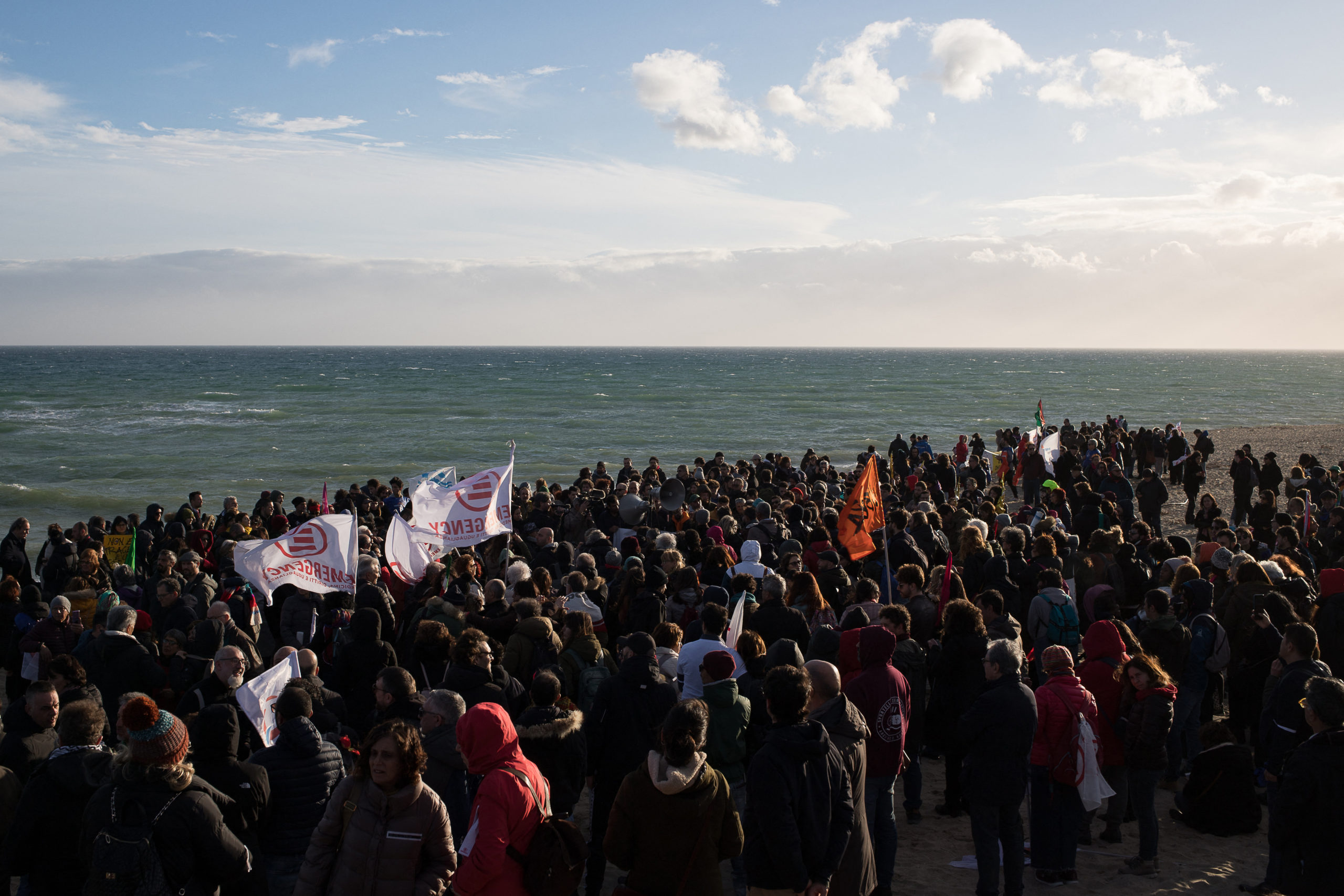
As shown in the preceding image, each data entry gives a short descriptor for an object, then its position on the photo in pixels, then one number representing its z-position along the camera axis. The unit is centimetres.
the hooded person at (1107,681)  619
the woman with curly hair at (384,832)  381
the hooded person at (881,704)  541
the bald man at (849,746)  454
